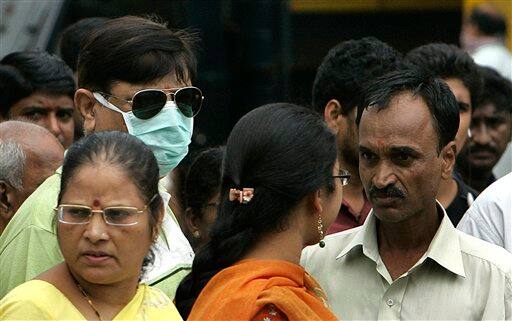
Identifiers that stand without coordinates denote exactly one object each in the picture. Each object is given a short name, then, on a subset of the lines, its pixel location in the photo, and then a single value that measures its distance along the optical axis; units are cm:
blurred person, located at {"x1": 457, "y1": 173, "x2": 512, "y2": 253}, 962
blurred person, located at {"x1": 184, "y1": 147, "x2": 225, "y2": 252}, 1136
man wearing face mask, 868
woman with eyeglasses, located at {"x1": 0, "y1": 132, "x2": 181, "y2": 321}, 718
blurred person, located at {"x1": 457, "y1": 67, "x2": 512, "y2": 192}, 1422
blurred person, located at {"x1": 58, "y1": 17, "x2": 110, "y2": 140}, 1270
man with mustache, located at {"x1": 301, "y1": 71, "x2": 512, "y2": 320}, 842
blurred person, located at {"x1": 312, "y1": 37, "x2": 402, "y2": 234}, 1064
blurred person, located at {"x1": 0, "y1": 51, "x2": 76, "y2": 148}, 1203
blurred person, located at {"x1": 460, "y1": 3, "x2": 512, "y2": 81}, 1930
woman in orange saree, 757
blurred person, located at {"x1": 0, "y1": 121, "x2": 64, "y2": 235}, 931
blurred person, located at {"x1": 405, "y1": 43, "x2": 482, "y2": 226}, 1212
